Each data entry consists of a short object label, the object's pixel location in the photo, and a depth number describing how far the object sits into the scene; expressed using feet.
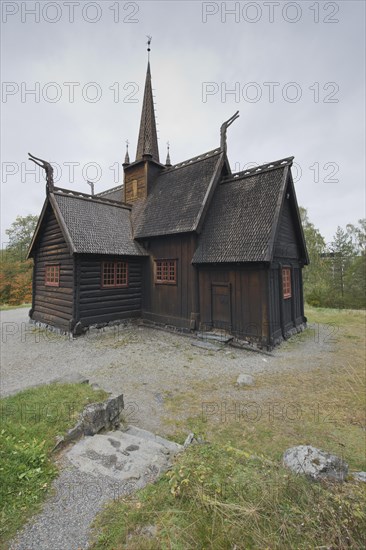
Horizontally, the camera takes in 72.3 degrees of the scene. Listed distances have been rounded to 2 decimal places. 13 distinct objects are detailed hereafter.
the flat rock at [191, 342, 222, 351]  30.73
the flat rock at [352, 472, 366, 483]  9.71
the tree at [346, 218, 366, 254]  92.27
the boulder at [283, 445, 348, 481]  8.77
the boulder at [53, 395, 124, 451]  12.08
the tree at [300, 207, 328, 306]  79.36
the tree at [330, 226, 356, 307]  92.12
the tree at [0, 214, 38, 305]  79.61
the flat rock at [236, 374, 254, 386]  21.35
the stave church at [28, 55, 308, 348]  31.73
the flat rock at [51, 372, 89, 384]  18.01
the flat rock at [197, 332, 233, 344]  32.30
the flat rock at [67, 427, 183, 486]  9.70
